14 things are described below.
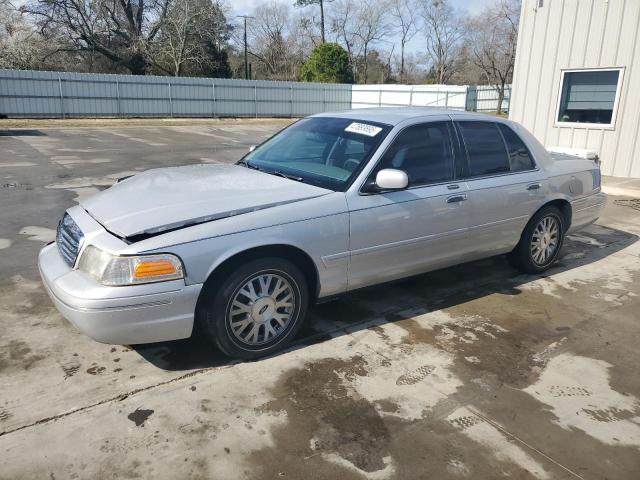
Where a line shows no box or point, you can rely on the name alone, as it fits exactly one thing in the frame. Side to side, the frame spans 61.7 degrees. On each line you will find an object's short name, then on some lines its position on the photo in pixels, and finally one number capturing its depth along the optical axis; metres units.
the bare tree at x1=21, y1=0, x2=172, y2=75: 34.69
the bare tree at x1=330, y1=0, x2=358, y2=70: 58.72
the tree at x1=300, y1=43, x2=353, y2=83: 36.53
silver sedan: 3.22
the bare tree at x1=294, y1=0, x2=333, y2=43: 55.23
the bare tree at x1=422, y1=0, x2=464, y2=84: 58.72
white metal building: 10.88
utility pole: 44.84
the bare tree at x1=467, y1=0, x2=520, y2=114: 38.44
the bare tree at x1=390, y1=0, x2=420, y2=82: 62.78
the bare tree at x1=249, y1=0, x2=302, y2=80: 55.94
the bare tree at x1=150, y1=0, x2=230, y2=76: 36.88
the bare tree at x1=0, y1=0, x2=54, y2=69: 33.25
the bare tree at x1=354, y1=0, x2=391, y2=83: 60.59
